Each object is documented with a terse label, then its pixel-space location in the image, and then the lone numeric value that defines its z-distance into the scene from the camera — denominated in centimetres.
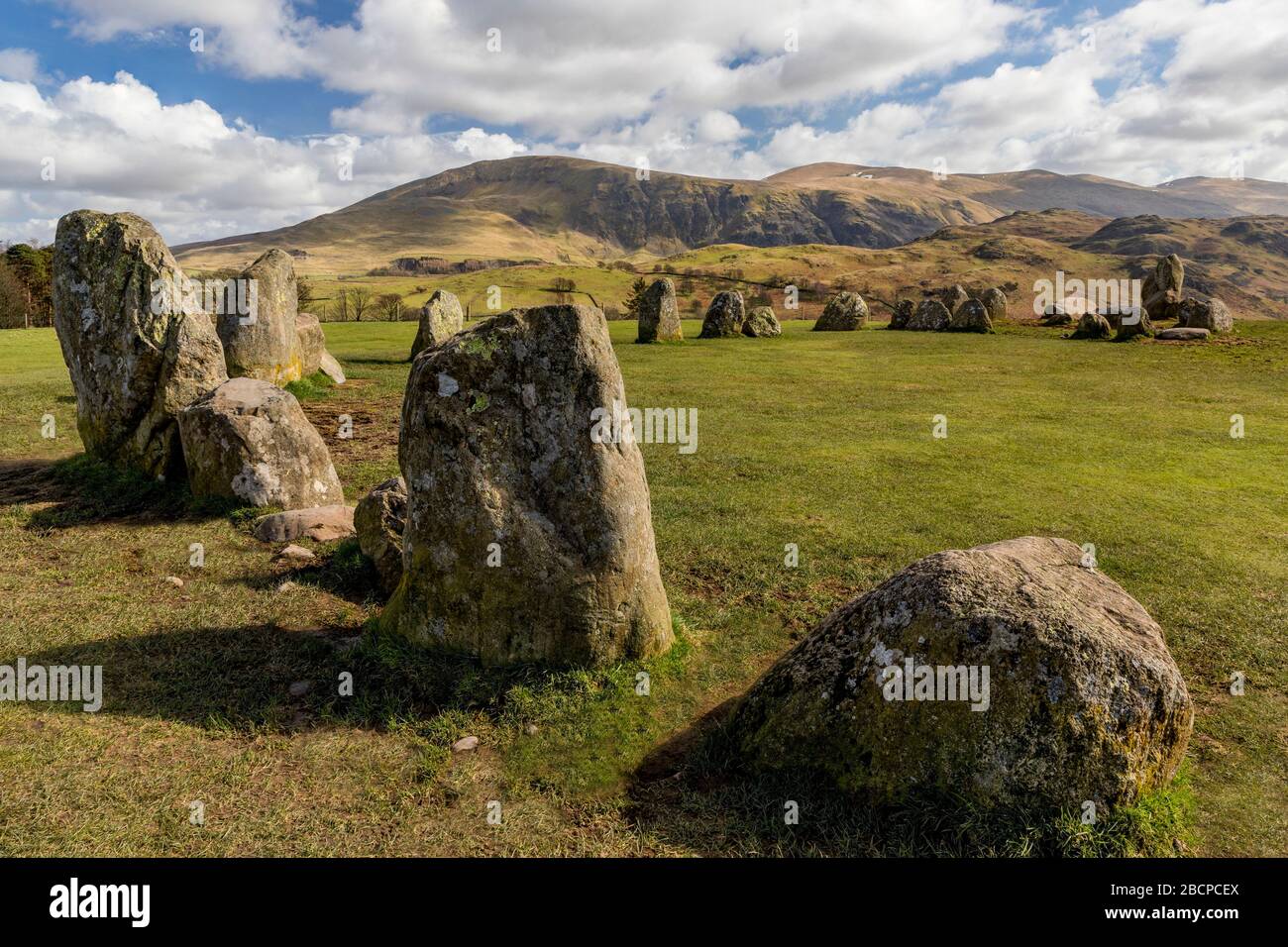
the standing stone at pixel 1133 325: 3575
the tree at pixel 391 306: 5875
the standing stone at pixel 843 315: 4428
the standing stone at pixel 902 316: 4556
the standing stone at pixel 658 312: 3631
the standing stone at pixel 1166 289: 4116
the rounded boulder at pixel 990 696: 492
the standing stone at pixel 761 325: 3975
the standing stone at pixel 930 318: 4328
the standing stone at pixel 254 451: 1161
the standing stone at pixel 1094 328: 3666
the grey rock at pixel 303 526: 1056
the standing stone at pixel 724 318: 3959
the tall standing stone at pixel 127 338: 1291
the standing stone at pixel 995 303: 4984
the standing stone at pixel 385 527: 901
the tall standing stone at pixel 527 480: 700
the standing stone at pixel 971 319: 4153
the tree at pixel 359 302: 5708
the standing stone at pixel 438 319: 2725
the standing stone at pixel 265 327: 1997
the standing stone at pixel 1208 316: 3712
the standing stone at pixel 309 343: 2267
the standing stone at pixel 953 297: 4603
